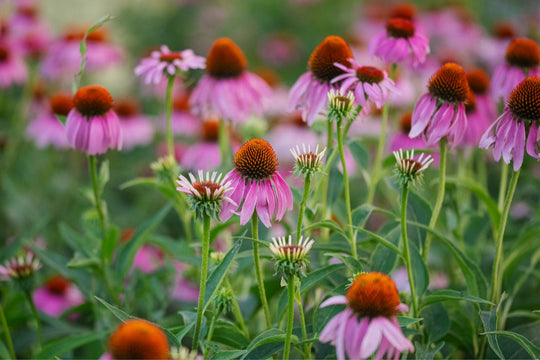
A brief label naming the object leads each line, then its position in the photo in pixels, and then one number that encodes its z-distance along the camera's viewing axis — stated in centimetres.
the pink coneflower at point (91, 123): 170
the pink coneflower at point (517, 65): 175
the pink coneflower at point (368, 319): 151
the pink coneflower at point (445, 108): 164
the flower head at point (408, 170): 160
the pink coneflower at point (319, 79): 169
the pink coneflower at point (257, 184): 159
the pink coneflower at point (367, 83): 165
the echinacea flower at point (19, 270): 171
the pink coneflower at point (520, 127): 161
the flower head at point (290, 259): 155
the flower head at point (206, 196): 157
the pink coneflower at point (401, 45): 174
